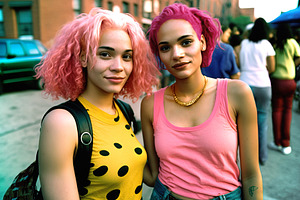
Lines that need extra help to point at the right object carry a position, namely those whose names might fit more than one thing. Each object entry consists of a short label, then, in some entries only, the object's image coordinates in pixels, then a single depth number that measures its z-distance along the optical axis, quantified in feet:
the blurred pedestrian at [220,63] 10.34
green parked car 25.75
